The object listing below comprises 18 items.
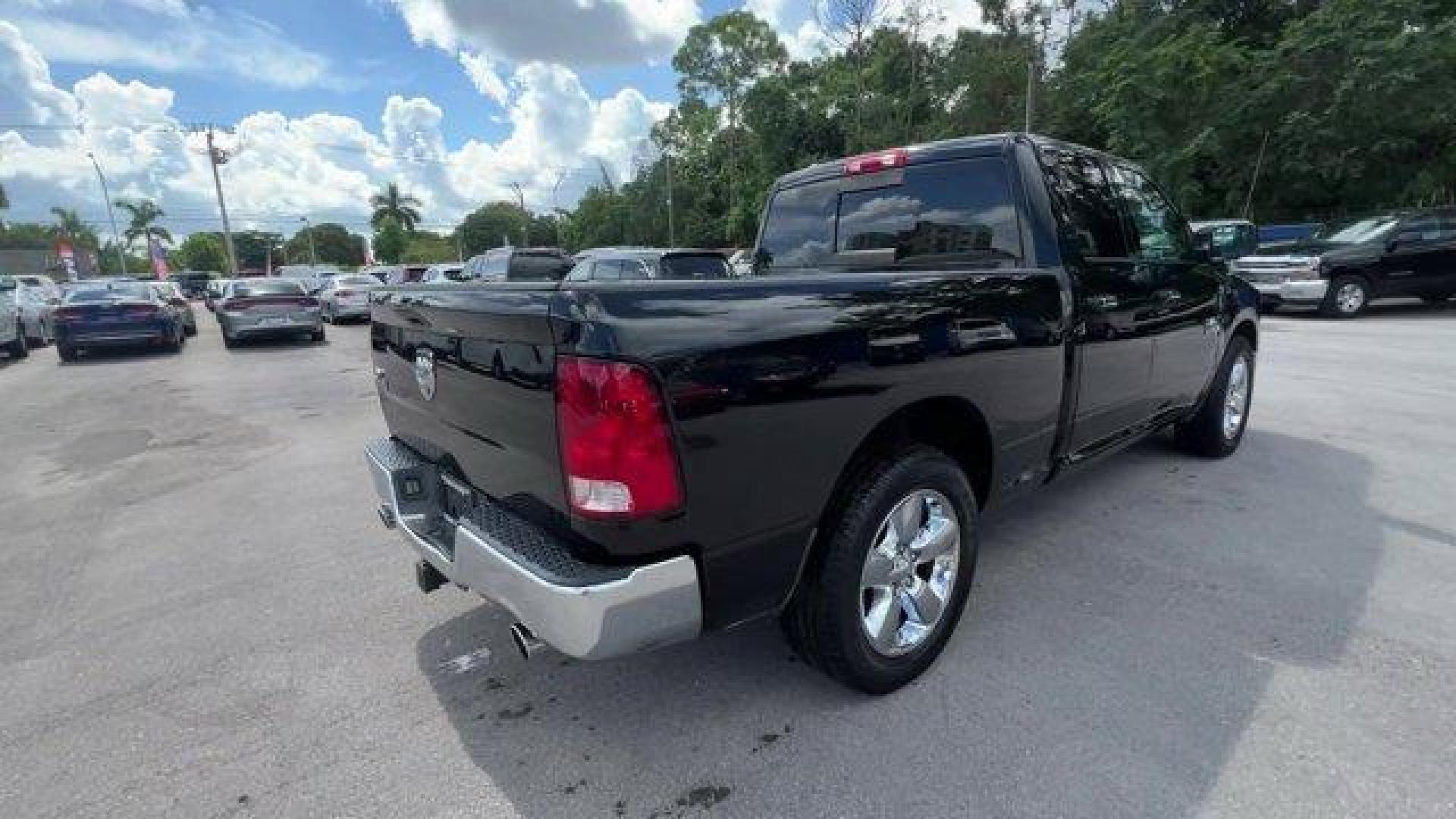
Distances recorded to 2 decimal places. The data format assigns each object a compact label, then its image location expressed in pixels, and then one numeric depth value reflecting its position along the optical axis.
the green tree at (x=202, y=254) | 106.38
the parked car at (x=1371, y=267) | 12.96
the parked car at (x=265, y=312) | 14.31
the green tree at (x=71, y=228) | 89.94
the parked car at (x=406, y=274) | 25.95
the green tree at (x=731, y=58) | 54.06
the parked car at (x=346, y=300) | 20.31
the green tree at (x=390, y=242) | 88.12
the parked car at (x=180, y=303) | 16.52
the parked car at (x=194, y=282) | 45.19
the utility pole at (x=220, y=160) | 44.84
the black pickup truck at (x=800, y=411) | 1.99
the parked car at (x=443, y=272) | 19.84
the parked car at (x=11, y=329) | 13.62
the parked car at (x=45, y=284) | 18.80
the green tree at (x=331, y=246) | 109.94
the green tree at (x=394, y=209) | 91.06
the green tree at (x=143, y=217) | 84.50
